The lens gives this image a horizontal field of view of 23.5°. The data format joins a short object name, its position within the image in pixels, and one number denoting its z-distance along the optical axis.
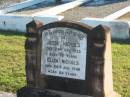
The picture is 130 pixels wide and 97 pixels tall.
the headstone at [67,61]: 4.72
